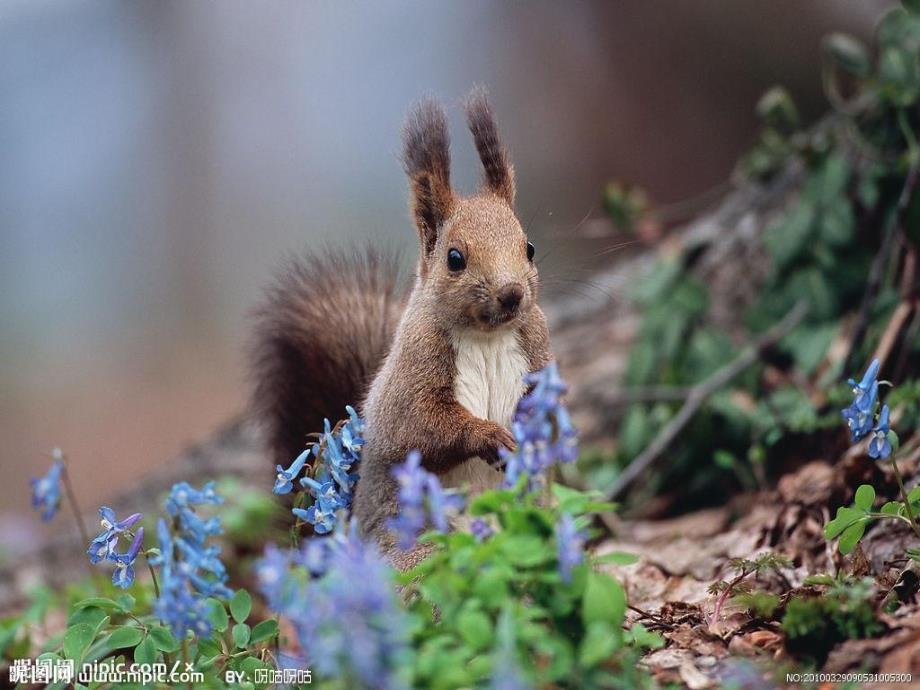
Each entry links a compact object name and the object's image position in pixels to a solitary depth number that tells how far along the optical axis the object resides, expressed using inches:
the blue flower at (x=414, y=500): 120.5
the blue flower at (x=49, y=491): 166.1
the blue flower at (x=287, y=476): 164.9
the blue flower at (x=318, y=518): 167.9
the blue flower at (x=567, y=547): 120.4
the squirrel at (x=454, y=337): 188.9
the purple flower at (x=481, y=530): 135.9
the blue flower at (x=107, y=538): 163.6
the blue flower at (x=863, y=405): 161.0
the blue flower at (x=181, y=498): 141.8
